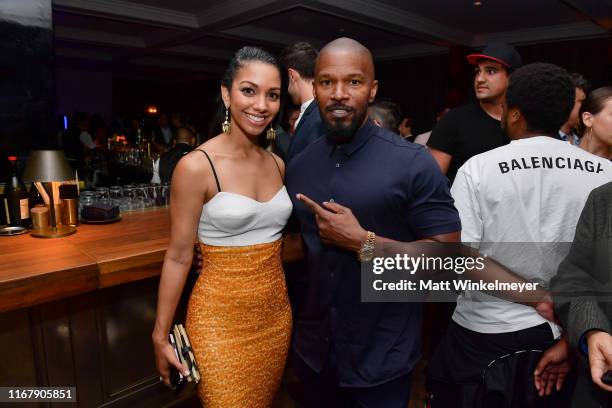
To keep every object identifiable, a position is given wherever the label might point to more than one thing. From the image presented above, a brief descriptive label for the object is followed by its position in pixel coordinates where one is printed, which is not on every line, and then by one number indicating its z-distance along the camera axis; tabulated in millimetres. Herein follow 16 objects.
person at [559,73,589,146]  3585
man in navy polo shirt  1409
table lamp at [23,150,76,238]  2289
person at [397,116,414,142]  6697
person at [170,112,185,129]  7435
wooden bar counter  1757
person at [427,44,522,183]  2699
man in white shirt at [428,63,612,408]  1562
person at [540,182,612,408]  1249
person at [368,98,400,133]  3432
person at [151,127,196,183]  3443
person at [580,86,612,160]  2600
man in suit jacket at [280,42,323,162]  2494
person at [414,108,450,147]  6412
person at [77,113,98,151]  9412
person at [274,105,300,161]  2838
